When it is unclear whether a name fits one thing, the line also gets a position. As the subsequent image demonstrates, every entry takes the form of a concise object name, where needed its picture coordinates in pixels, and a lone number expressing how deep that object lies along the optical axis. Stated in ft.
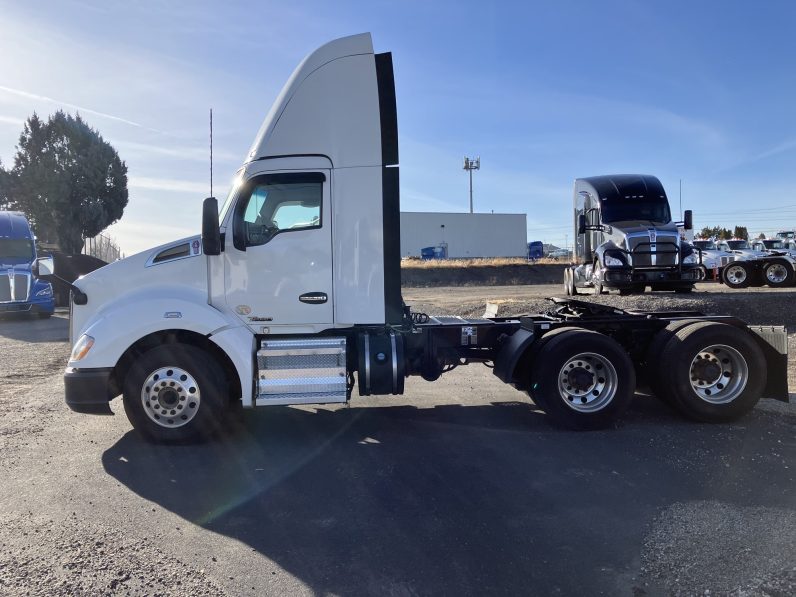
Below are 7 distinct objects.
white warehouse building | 218.18
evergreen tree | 113.91
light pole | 253.03
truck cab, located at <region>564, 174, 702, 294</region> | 46.26
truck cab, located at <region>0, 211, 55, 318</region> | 60.54
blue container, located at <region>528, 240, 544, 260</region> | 243.07
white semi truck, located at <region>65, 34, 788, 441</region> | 18.54
